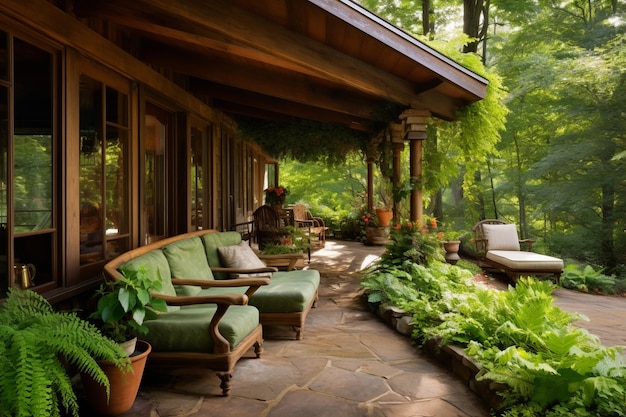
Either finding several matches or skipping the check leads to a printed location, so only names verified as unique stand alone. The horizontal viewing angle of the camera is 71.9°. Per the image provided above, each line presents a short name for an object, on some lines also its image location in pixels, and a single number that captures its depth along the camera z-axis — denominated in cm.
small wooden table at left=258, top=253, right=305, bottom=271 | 489
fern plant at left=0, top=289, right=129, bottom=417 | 161
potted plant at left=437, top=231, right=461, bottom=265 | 663
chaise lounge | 580
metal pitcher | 243
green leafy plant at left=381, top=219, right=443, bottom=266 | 527
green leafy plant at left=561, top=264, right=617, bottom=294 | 626
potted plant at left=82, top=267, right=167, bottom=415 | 225
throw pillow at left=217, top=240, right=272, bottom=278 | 411
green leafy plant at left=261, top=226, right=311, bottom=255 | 565
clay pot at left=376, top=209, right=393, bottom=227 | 1006
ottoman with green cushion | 356
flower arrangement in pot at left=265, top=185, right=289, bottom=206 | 749
